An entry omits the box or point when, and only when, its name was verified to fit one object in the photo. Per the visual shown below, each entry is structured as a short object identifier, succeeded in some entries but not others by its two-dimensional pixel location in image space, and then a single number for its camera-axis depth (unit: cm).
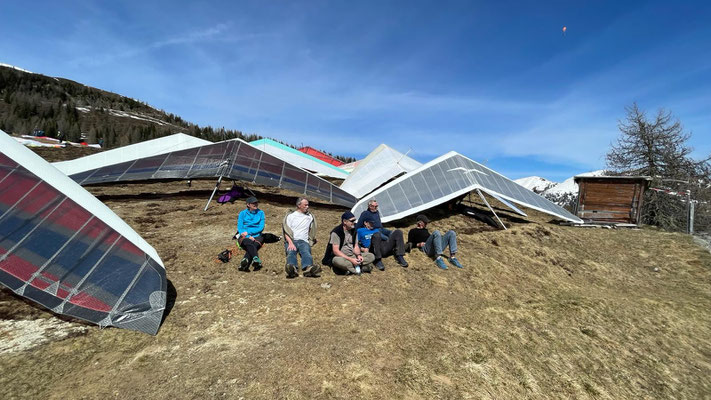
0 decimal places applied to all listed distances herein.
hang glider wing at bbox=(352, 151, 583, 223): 973
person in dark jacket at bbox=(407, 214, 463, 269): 712
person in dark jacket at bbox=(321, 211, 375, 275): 604
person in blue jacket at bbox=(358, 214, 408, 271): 670
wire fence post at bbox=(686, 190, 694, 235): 1248
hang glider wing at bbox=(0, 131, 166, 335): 374
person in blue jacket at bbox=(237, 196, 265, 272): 611
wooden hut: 1327
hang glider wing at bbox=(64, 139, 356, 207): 1078
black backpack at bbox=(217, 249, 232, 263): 625
